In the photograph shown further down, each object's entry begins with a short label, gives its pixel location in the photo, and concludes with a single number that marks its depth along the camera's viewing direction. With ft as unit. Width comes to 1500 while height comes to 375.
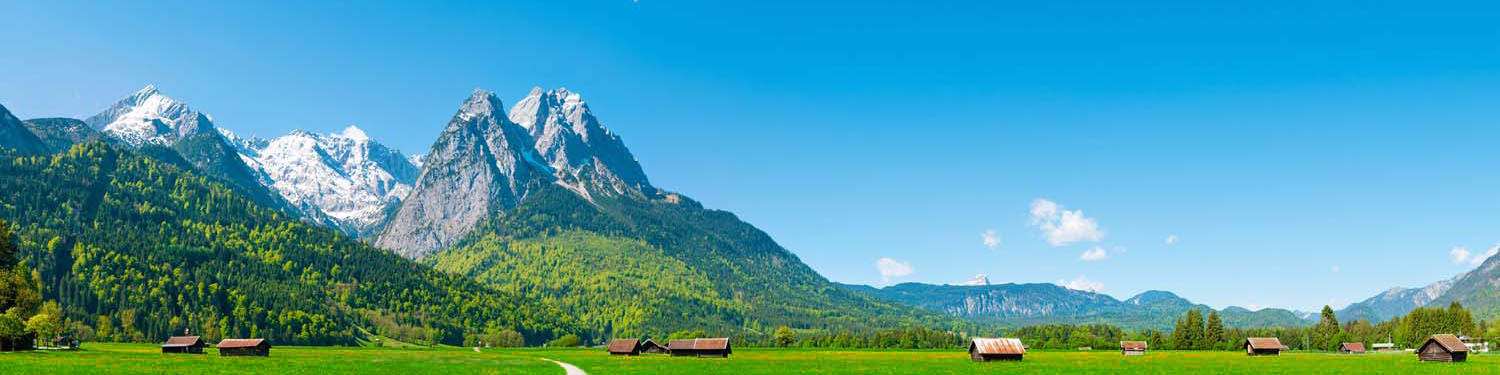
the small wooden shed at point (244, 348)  458.50
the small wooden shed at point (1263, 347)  579.48
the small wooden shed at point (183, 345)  483.51
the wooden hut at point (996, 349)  454.40
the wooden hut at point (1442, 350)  399.44
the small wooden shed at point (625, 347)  534.37
